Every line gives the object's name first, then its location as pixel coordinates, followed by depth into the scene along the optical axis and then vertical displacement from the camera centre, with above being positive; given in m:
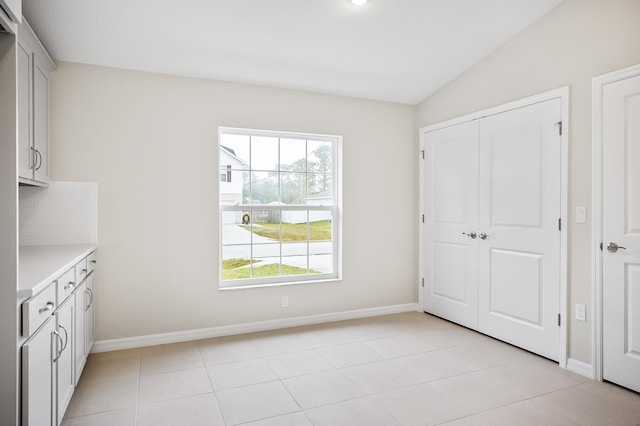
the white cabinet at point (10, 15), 1.46 +0.76
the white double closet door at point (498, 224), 3.08 -0.12
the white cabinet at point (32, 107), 2.36 +0.68
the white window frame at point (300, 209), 3.73 +0.02
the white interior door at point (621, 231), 2.51 -0.14
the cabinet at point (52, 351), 1.54 -0.67
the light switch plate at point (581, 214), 2.81 -0.03
